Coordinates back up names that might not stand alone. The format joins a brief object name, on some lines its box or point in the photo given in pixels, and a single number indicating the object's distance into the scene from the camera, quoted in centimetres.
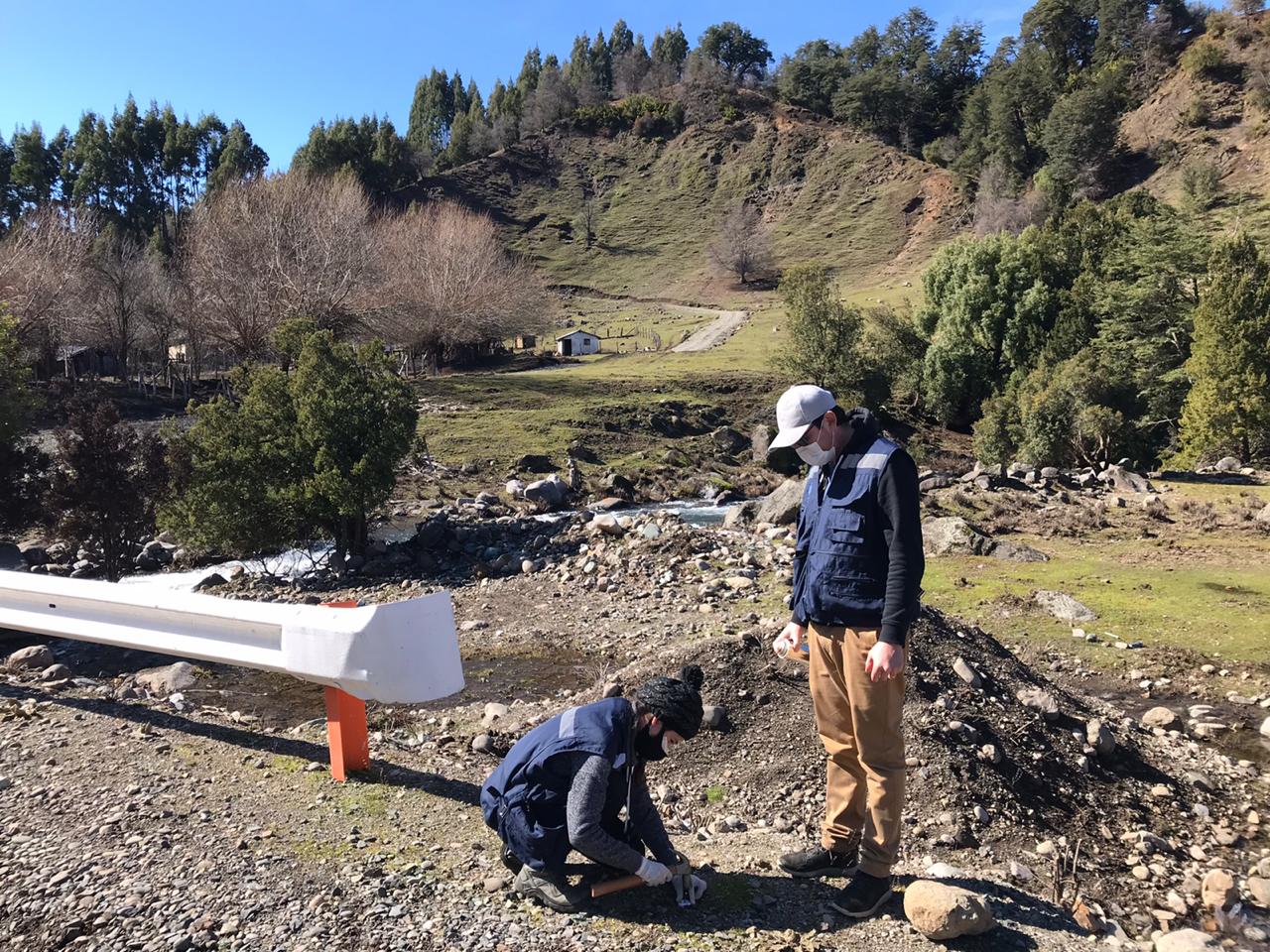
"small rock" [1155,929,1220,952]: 416
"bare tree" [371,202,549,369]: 4709
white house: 5903
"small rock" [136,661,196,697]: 854
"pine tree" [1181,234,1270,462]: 2514
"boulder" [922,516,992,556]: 1552
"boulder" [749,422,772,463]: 3122
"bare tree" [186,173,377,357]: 3647
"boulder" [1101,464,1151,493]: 2084
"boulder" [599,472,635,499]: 2467
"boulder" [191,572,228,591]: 1580
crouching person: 362
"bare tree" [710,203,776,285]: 8262
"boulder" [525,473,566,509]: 2245
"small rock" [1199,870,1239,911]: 496
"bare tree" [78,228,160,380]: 4259
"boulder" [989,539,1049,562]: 1488
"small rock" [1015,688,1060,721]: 707
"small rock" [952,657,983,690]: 711
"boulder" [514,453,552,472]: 2639
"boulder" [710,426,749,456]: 3232
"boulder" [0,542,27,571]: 1572
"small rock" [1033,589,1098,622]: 1152
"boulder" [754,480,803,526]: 1733
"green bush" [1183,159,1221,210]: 6028
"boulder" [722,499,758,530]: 1812
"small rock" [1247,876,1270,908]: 507
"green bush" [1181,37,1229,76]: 8100
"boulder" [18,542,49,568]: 1662
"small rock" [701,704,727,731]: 666
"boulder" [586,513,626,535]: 1603
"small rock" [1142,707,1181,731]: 819
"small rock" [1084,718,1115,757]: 684
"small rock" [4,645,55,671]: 817
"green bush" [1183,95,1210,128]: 7694
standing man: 368
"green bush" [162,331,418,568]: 1512
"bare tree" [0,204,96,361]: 3456
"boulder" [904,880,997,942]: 356
